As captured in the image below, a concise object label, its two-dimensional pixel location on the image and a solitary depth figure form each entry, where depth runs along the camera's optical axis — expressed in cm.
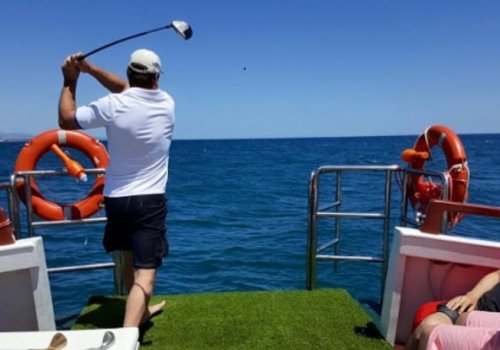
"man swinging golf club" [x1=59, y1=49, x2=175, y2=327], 216
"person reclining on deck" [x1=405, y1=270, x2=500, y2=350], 169
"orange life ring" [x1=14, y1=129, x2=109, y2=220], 327
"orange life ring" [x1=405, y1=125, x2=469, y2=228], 343
